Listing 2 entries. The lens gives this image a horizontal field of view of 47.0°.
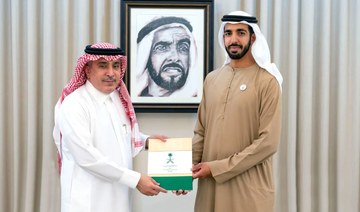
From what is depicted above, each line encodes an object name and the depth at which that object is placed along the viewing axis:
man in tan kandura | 2.17
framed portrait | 2.96
